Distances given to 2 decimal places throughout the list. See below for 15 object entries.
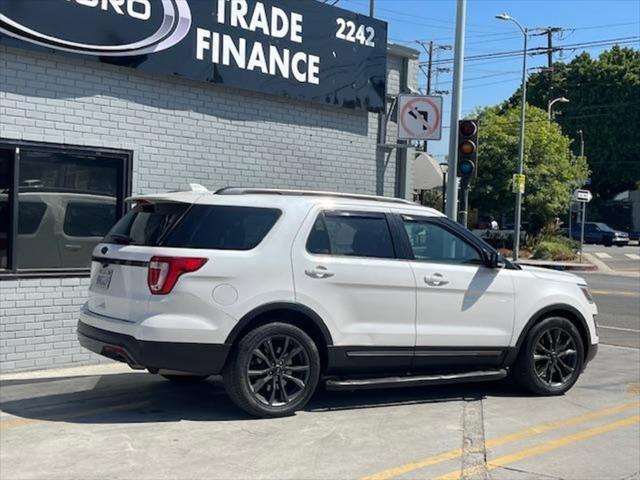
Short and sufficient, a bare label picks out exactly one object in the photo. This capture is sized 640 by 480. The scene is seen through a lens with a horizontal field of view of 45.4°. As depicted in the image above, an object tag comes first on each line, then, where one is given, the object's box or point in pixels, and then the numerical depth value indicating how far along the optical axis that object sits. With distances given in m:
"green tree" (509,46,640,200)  60.94
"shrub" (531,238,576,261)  34.16
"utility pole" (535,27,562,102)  52.78
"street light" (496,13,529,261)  32.09
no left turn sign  11.27
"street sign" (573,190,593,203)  31.96
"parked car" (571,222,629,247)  52.09
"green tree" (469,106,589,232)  37.75
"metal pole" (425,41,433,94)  61.33
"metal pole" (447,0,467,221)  11.95
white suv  6.01
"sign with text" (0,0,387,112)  8.12
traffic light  11.54
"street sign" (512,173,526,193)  30.55
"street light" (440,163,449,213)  14.32
